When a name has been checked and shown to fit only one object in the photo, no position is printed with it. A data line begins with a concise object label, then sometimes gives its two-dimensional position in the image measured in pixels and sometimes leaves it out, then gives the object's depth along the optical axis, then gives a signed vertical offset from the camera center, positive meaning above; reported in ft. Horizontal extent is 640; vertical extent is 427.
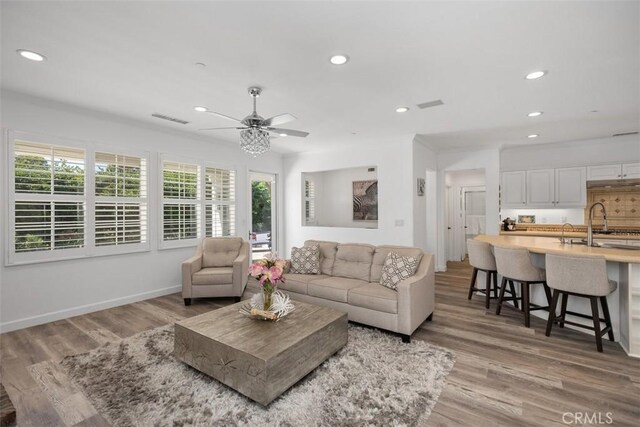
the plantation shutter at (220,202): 18.29 +0.89
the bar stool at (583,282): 9.45 -2.34
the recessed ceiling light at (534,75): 9.51 +4.54
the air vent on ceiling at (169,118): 13.97 +4.83
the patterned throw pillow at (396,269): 11.28 -2.16
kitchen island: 9.36 -2.60
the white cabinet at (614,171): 17.47 +2.46
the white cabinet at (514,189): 20.54 +1.67
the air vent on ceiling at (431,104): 12.09 +4.64
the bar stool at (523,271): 11.48 -2.33
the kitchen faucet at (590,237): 12.09 -1.06
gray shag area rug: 6.66 -4.51
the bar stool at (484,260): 13.42 -2.18
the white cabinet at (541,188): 19.67 +1.64
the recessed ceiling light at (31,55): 8.44 +4.80
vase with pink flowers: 8.79 -1.75
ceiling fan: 9.60 +3.16
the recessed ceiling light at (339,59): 8.52 +4.60
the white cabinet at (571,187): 18.71 +1.61
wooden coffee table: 6.95 -3.43
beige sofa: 10.36 -2.91
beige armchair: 14.30 -2.78
